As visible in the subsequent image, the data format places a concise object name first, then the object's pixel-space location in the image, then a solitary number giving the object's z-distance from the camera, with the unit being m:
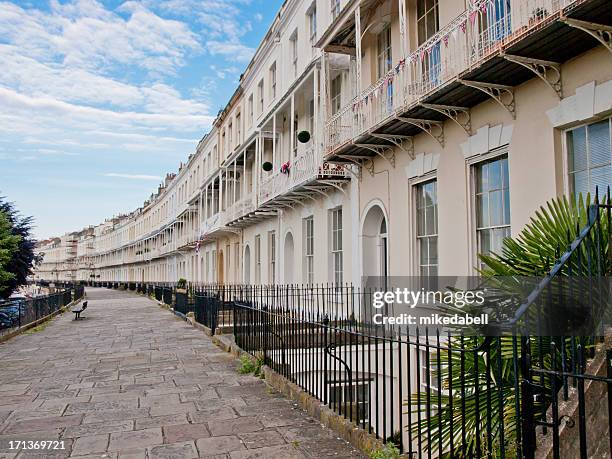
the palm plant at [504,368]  3.38
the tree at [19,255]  21.83
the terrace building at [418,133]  6.31
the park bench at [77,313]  19.95
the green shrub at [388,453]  4.04
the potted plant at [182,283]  29.06
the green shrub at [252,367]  8.30
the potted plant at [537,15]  5.95
